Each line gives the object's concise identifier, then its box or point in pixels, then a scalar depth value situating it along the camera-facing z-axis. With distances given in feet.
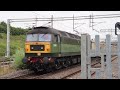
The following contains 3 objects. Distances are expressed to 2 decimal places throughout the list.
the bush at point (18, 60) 71.97
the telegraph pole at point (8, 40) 109.19
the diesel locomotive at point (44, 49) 61.21
